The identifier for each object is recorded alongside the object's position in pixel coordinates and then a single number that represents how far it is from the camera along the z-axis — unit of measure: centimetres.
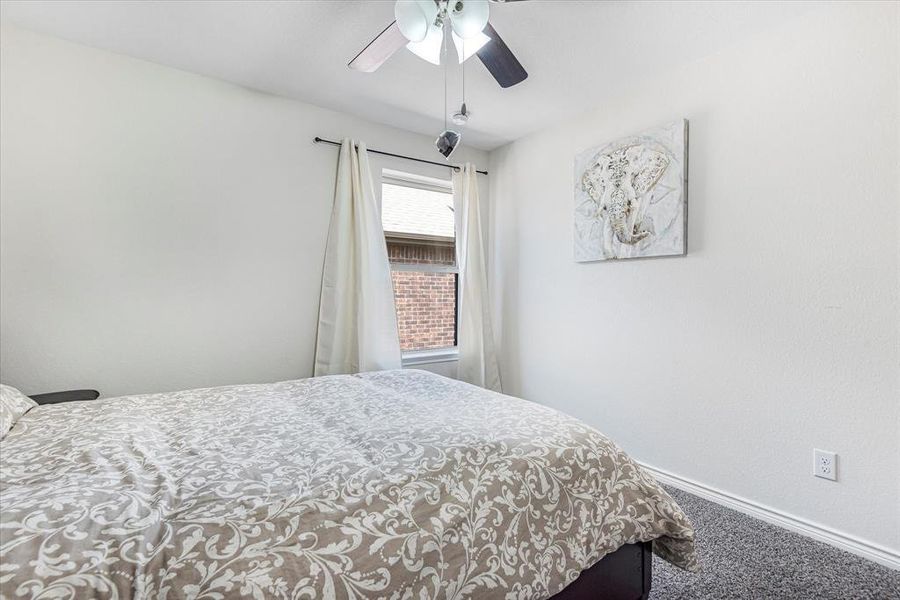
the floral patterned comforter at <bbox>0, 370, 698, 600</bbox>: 67
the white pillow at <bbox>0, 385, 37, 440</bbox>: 119
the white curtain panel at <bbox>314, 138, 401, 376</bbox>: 266
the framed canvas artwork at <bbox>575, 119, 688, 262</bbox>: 221
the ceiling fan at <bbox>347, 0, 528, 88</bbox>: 143
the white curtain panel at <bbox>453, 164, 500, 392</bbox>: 322
